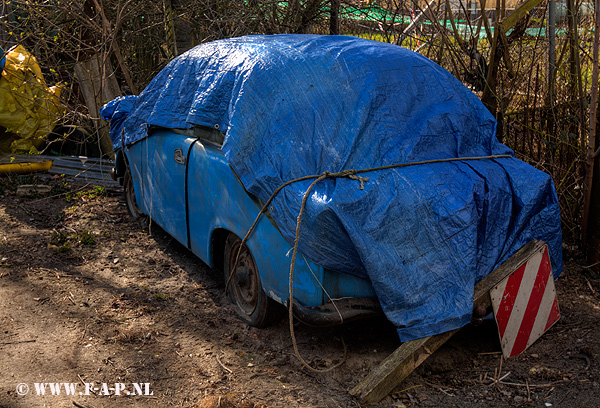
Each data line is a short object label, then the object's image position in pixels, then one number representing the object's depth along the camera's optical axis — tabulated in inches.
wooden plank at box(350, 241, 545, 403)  119.0
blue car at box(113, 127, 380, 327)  126.3
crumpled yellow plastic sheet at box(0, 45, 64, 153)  309.4
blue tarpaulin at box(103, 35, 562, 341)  122.3
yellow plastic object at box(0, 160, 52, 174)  295.4
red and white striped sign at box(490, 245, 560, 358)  134.1
